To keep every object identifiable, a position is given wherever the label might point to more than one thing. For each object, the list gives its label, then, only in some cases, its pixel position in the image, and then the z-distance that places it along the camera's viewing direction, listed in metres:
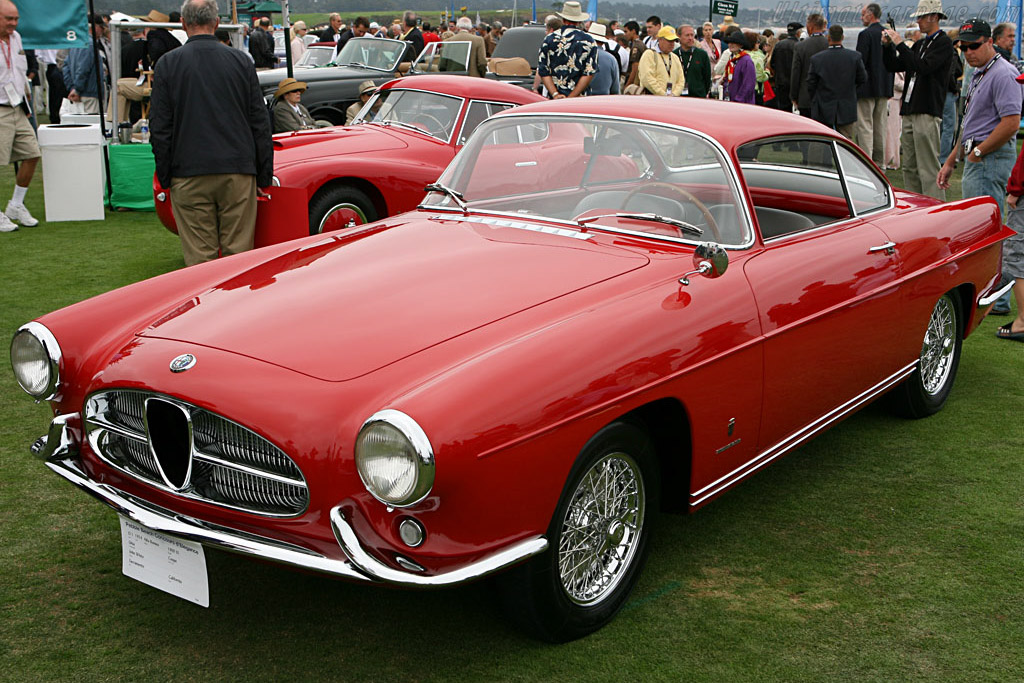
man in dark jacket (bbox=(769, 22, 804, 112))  14.57
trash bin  9.62
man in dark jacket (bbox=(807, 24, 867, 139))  11.27
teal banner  9.85
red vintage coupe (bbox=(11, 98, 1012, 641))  2.62
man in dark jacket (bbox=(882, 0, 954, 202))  9.85
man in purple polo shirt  6.66
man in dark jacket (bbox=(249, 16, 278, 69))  16.80
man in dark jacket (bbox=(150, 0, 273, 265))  6.08
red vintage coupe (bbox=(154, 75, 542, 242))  7.30
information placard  2.87
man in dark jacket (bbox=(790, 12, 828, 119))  12.58
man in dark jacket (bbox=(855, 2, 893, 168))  11.94
